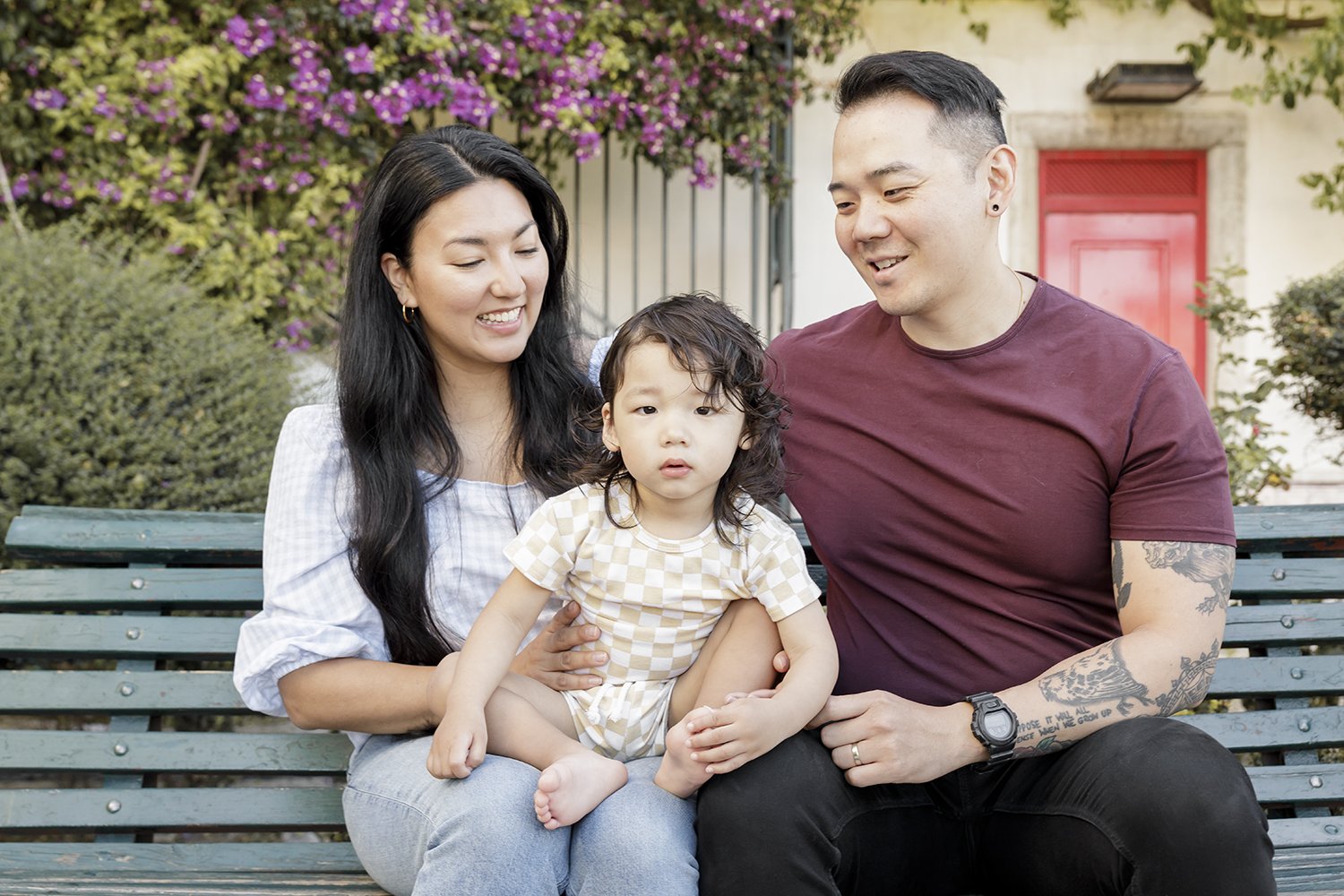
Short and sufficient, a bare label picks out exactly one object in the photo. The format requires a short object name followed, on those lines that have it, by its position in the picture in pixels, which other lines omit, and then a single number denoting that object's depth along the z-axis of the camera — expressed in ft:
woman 7.34
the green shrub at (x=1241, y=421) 14.89
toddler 6.70
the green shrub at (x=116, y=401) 11.71
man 6.36
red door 23.70
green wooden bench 8.42
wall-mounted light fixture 21.74
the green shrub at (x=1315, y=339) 16.20
